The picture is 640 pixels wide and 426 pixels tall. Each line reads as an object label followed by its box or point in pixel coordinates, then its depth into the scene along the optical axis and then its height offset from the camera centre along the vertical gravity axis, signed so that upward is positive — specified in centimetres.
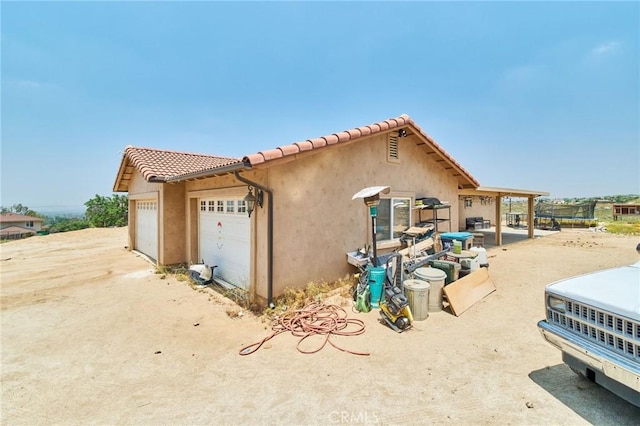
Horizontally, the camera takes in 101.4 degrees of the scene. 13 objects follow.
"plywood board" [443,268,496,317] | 568 -195
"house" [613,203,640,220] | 3194 -41
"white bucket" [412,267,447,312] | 566 -172
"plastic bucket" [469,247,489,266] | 760 -140
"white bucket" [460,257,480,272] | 695 -149
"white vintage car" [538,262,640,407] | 234 -121
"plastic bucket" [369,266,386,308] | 589 -170
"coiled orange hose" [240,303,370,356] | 460 -224
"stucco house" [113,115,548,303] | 612 +26
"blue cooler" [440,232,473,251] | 849 -101
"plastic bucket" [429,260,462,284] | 658 -153
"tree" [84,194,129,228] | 3109 +6
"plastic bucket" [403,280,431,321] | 525 -182
